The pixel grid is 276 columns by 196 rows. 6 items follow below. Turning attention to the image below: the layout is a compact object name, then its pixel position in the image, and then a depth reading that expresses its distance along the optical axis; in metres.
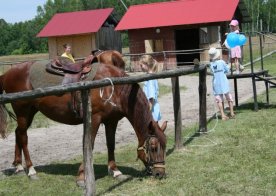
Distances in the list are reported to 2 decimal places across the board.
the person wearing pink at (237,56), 12.38
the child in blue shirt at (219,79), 10.10
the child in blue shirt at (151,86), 7.59
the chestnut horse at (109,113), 5.50
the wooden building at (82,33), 36.81
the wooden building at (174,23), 27.53
